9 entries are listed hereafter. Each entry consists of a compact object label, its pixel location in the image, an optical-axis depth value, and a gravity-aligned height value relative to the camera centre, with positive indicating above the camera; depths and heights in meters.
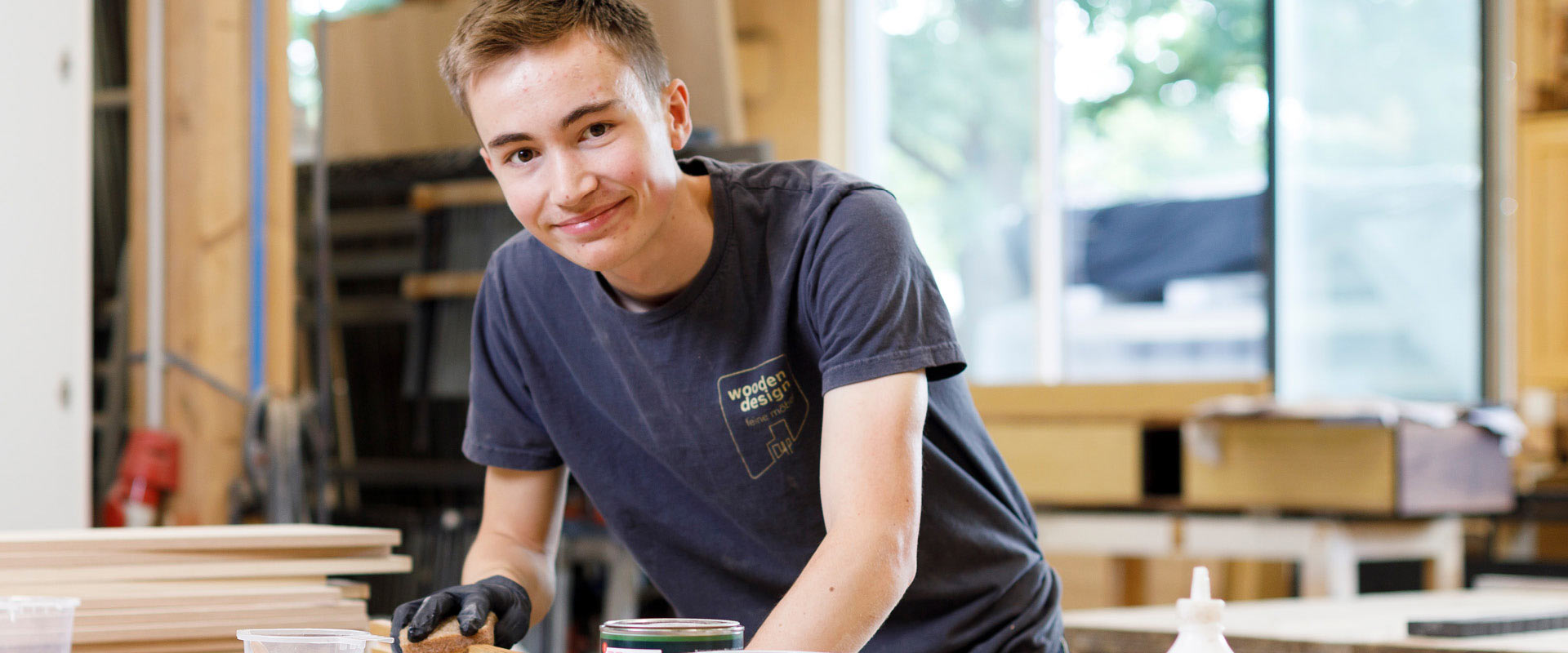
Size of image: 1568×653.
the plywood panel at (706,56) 4.88 +0.87
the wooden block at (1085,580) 4.81 -0.90
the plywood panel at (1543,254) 4.89 +0.16
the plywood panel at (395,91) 5.29 +0.83
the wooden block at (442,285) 4.61 +0.11
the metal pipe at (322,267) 3.68 +0.14
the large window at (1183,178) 5.57 +0.54
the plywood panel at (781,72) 6.25 +1.04
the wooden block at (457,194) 4.68 +0.40
